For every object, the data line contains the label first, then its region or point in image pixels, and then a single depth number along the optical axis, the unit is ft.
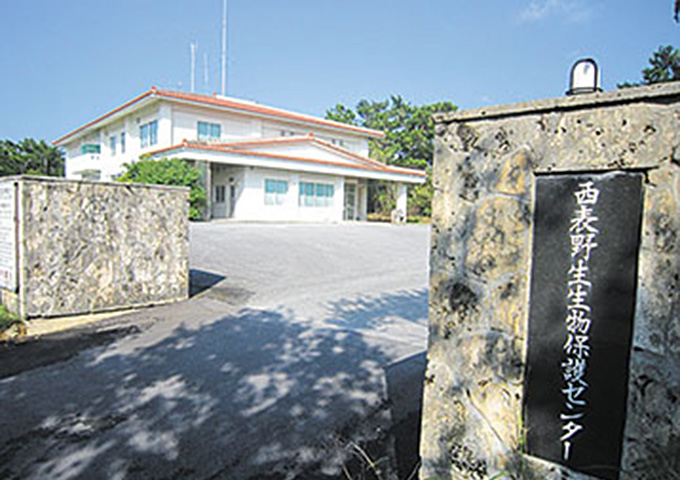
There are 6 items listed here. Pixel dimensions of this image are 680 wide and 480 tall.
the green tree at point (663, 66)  70.23
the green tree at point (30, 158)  128.88
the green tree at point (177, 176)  65.10
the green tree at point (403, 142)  102.30
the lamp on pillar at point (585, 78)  7.02
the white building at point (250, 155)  73.41
